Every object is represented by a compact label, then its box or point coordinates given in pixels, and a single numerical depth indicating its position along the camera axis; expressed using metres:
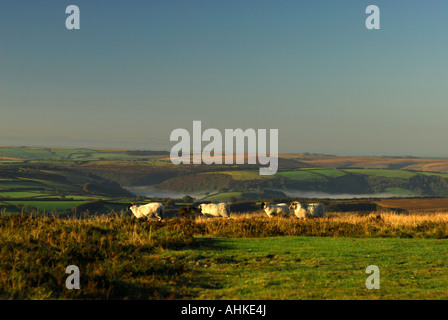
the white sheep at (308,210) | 33.00
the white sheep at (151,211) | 32.88
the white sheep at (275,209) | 33.72
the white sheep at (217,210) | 38.09
